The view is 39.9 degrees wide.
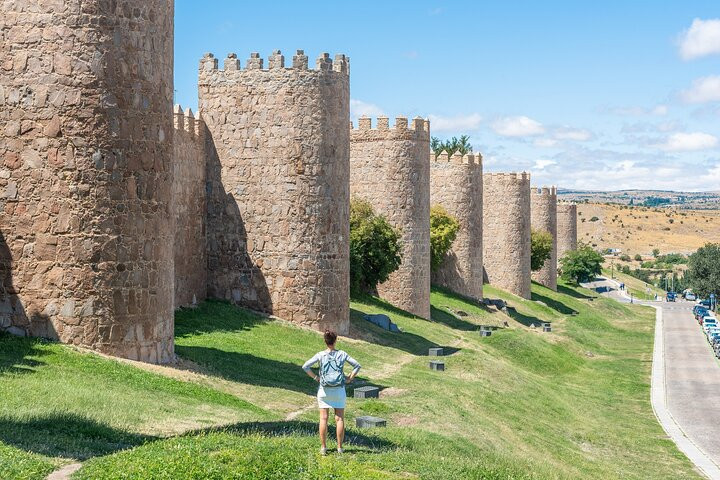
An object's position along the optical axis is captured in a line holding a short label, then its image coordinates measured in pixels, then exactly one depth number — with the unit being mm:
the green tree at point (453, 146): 85562
